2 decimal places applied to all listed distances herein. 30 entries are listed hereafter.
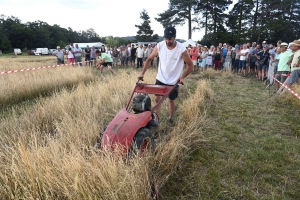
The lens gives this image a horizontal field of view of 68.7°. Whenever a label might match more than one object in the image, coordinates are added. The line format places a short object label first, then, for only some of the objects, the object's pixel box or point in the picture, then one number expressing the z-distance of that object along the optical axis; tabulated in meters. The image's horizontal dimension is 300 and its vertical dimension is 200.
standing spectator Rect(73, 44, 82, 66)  14.74
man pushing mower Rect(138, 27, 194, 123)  3.63
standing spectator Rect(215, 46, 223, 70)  12.38
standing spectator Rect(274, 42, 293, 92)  6.79
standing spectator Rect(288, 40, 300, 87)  6.03
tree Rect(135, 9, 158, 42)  62.97
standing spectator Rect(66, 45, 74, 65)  14.55
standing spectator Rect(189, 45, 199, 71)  12.65
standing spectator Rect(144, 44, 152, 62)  15.17
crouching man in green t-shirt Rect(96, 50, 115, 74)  11.28
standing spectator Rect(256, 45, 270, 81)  9.61
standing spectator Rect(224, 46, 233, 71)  12.38
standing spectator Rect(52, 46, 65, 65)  14.59
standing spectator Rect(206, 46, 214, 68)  12.61
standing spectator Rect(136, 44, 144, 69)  14.88
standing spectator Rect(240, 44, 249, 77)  10.98
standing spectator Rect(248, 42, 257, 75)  10.56
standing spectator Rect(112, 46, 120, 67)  16.67
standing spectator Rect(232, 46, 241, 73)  11.70
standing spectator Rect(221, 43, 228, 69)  12.91
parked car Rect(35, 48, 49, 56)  56.22
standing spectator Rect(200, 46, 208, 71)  12.77
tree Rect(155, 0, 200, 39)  39.76
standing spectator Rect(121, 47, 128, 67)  16.28
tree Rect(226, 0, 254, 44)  33.59
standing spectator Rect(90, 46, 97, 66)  15.35
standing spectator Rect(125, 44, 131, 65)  16.48
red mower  2.49
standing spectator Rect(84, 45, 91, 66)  15.52
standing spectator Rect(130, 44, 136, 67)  16.02
